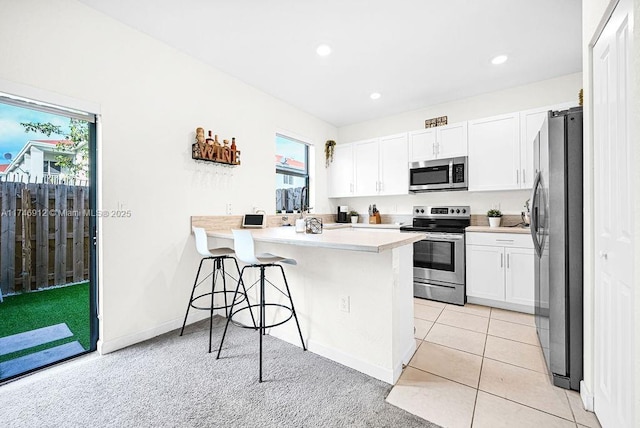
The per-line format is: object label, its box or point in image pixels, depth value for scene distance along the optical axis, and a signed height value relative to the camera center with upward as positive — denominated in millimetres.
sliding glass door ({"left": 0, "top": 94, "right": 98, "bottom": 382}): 1942 -114
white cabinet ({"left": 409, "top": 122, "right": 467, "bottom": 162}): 3750 +1016
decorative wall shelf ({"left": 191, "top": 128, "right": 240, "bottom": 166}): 2803 +676
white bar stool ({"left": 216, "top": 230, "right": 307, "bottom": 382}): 2025 -305
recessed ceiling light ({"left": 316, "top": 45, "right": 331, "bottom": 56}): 2684 +1611
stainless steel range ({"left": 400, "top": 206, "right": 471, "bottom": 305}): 3375 -611
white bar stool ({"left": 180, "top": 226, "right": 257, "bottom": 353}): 2480 -356
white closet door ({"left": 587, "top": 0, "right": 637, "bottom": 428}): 1113 -54
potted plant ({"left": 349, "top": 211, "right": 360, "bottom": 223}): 4859 -25
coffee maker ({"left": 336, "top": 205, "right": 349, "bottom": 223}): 4977 +11
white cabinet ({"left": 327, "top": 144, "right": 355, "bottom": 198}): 4773 +730
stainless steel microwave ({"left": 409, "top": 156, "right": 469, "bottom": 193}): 3740 +556
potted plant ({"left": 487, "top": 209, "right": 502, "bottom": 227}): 3568 -33
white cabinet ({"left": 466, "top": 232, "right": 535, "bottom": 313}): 3018 -630
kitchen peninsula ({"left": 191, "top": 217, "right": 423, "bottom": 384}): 1825 -600
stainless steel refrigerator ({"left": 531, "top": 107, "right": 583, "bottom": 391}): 1688 -180
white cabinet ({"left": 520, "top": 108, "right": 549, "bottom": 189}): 3268 +889
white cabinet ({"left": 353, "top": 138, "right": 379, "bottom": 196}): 4508 +799
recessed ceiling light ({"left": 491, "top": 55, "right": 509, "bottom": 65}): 2877 +1623
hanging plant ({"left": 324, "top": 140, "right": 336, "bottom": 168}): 4895 +1170
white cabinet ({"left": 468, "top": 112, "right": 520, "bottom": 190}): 3391 +781
